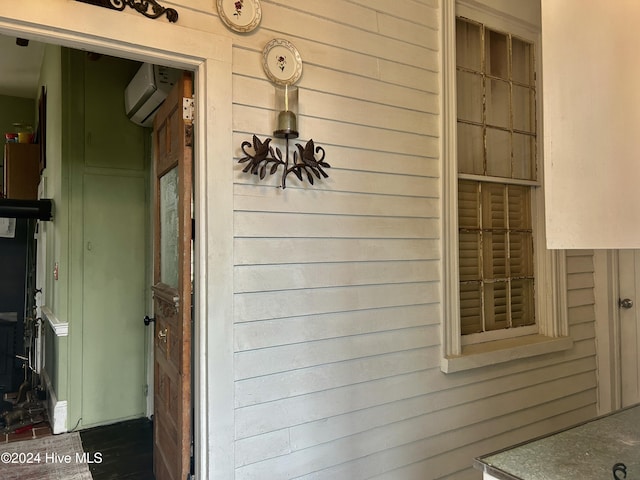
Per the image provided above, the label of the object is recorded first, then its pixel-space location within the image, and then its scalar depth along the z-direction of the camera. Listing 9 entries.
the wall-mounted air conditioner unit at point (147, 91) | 2.52
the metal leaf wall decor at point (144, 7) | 1.49
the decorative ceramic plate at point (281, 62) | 1.80
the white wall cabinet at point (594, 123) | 1.13
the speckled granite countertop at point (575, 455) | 1.01
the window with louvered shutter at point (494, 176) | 2.57
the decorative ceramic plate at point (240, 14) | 1.70
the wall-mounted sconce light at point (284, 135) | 1.74
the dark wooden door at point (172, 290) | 1.78
